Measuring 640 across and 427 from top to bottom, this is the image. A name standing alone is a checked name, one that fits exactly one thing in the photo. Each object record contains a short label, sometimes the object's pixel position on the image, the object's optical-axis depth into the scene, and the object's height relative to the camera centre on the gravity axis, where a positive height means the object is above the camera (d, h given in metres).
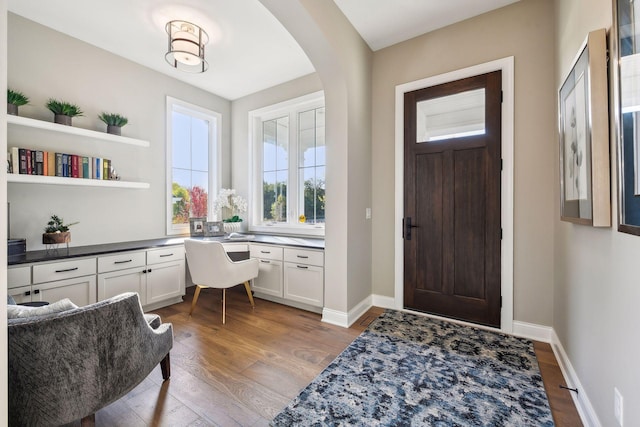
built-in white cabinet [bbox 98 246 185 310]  2.71 -0.63
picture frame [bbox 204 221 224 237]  3.92 -0.17
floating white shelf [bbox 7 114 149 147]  2.40 +0.86
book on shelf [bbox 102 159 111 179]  2.97 +0.51
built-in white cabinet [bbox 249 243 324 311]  3.00 -0.69
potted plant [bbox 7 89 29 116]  2.36 +1.01
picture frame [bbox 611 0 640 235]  0.99 +0.40
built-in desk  2.32 -0.54
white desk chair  2.71 -0.51
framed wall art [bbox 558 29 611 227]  1.26 +0.40
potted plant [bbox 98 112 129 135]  3.04 +1.06
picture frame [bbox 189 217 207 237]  3.86 -0.15
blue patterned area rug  1.52 -1.10
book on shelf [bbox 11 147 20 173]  2.36 +0.49
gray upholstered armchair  1.12 -0.63
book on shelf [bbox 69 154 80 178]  2.73 +0.51
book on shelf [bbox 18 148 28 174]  2.42 +0.50
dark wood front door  2.56 +0.15
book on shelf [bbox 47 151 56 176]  2.59 +0.51
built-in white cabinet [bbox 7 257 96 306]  2.20 -0.55
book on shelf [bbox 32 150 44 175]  2.51 +0.51
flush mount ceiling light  2.53 +1.61
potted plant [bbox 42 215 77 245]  2.53 -0.14
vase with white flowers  4.08 +0.15
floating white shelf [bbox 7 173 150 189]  2.37 +0.35
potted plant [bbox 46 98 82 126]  2.66 +1.04
